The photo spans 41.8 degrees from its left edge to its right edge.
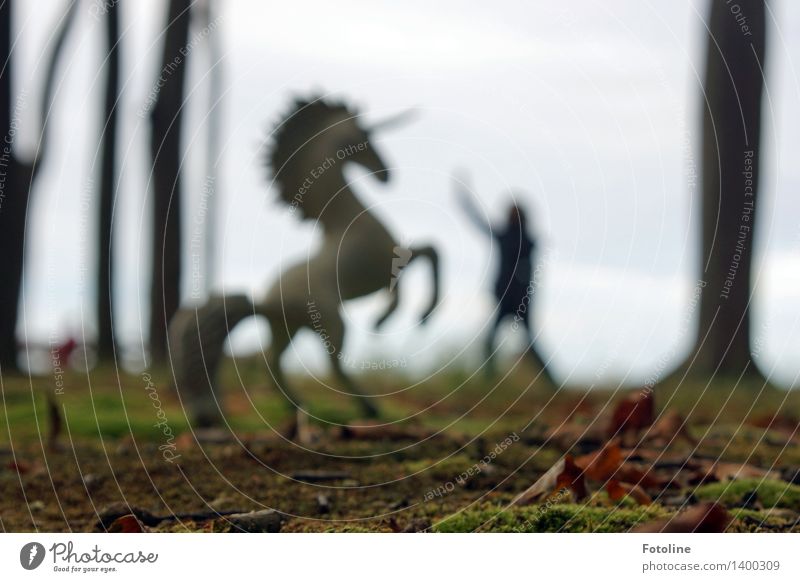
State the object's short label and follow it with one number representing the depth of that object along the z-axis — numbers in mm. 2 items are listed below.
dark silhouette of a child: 5133
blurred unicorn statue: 4355
